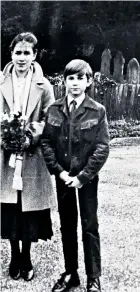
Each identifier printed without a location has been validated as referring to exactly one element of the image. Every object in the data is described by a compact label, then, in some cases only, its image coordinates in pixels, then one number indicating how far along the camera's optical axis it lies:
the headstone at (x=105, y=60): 3.14
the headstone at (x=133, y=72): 3.19
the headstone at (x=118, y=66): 3.21
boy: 2.81
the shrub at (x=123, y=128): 3.35
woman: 2.95
